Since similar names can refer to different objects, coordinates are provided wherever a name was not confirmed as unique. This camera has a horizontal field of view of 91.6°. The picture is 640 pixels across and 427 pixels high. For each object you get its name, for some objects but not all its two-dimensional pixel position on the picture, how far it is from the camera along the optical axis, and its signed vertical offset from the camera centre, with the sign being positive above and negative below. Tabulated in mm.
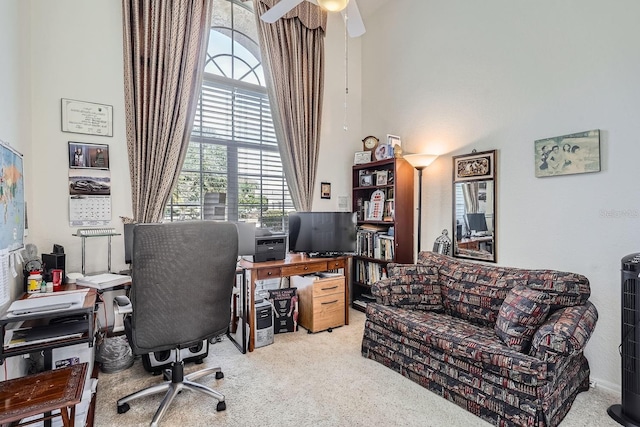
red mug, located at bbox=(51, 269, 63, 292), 2222 -474
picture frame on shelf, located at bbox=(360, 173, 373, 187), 4036 +410
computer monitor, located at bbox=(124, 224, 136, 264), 2539 -238
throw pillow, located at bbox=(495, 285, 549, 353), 1925 -686
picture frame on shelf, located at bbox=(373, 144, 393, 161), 3709 +720
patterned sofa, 1734 -843
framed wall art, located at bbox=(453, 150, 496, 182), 2918 +433
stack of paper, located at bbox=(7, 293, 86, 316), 1655 -515
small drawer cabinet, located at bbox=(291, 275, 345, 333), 3215 -965
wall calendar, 2652 +16
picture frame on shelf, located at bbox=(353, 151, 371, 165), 4062 +708
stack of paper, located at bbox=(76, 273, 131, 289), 2229 -510
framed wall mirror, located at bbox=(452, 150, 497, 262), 2922 +45
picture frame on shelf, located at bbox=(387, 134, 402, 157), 3646 +800
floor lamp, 3277 +516
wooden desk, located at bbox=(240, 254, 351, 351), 2799 -565
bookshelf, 3564 -102
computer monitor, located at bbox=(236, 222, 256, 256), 3000 -268
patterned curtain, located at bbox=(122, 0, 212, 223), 2865 +1139
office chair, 1670 -432
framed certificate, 2633 +823
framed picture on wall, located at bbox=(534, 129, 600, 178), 2283 +435
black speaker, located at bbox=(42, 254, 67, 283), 2287 -371
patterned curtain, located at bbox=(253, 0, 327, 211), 3684 +1533
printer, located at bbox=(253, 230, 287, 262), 3041 -353
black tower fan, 1797 -773
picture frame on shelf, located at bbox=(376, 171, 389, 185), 3799 +418
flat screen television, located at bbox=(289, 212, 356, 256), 3477 -247
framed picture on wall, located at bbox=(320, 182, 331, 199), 4084 +277
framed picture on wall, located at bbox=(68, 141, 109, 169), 2658 +493
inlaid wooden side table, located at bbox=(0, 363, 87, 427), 1243 -788
